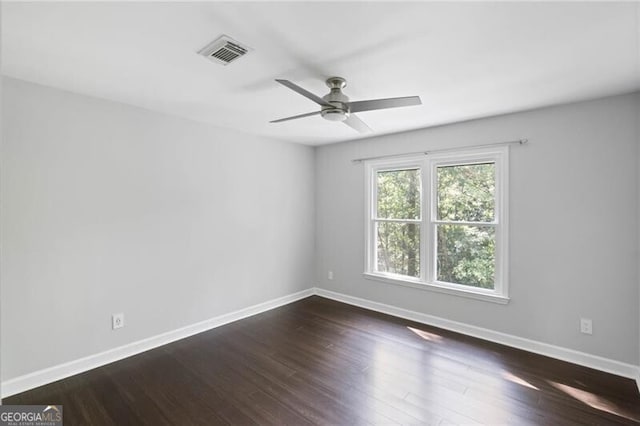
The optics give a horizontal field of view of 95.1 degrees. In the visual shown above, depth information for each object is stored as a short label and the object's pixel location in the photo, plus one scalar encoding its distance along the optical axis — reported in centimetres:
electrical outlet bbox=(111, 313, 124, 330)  279
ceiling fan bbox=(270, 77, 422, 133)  202
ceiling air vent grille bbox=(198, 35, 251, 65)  177
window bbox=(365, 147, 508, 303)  327
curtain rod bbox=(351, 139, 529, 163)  304
